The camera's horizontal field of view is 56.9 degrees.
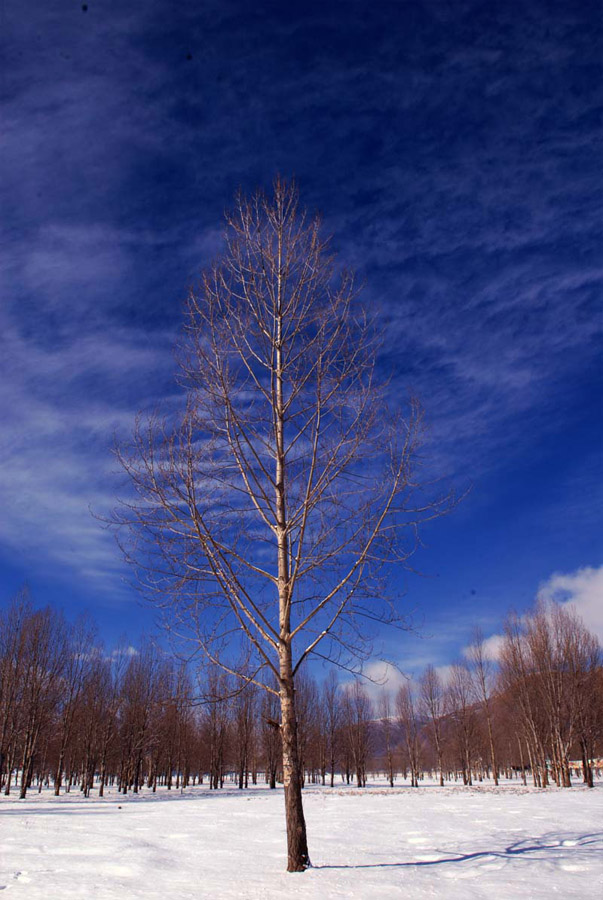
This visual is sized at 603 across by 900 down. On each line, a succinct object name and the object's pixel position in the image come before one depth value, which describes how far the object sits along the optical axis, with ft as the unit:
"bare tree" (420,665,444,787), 171.73
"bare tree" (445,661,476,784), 166.01
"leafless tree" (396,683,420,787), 181.78
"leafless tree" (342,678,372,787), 186.39
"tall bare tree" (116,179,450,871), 23.99
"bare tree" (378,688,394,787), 194.99
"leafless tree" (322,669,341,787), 191.31
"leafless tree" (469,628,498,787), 152.79
